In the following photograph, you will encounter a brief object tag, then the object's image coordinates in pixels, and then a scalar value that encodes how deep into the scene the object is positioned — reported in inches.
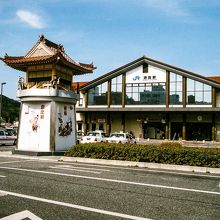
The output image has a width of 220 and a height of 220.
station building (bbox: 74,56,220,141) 1814.7
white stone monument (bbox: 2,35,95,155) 935.0
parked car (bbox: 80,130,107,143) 1229.1
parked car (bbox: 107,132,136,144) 1263.5
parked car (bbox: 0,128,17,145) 1357.0
